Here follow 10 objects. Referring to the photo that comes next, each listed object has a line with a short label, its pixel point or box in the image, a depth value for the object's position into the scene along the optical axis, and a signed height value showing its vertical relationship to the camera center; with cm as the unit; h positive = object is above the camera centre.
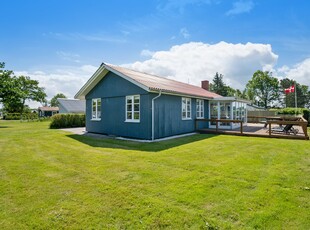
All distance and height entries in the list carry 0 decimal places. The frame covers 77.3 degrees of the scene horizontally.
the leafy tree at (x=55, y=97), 8934 +827
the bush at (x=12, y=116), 4288 -7
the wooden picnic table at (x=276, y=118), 1355 -26
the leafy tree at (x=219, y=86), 5181 +778
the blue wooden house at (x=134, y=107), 1080 +55
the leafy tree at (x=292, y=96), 5869 +558
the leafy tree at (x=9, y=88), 2719 +390
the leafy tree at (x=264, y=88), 5716 +789
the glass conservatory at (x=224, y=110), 1619 +41
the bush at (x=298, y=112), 2023 +32
